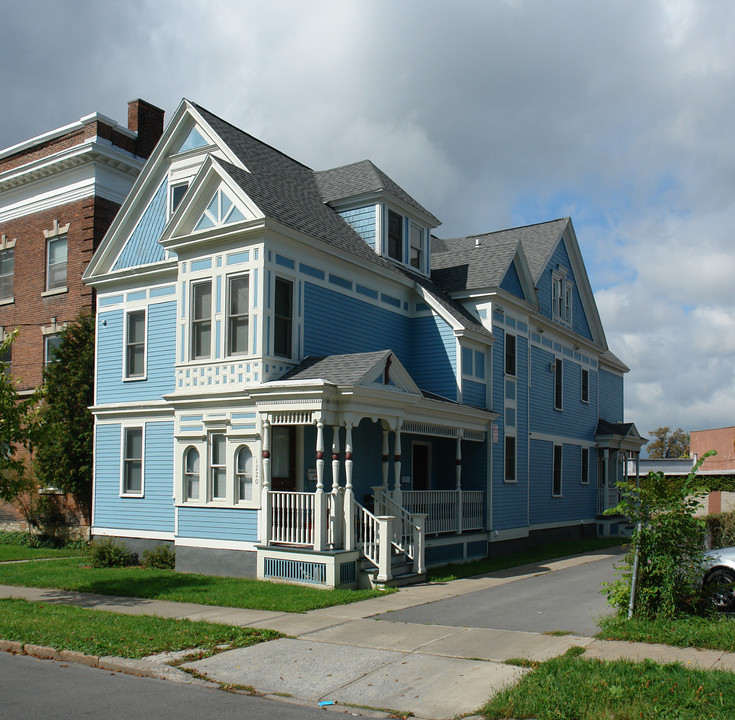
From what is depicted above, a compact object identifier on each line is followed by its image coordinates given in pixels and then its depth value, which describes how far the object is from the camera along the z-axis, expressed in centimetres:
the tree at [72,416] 2203
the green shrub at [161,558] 1839
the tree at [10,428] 1412
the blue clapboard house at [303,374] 1614
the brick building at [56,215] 2378
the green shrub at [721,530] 2081
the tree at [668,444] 9419
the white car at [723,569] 1248
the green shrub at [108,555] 1881
